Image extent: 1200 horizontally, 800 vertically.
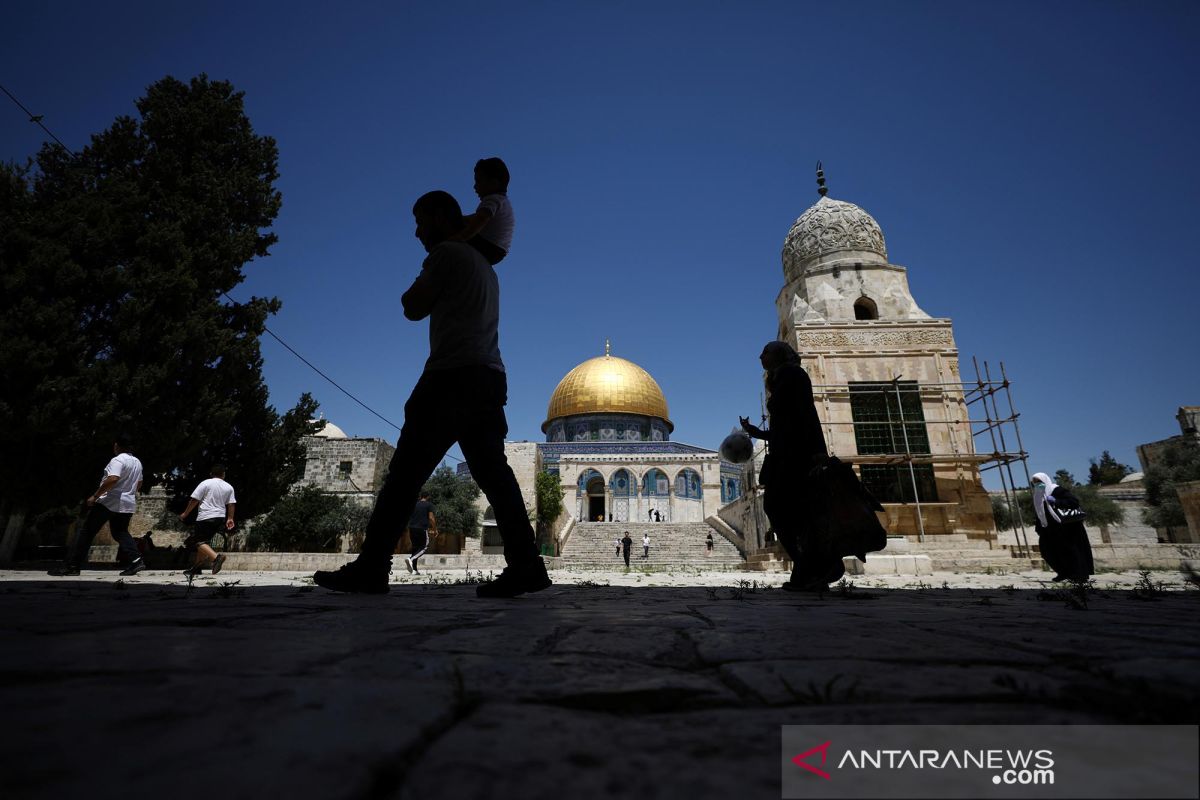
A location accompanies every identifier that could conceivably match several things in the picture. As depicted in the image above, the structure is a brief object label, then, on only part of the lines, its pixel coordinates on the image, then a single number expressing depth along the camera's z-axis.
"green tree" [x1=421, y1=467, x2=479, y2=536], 21.28
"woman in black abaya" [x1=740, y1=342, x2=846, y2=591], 4.00
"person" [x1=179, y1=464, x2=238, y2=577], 7.05
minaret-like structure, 13.59
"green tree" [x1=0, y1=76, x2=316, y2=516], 8.88
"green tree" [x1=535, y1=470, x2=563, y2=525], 24.84
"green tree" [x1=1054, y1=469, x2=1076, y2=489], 39.09
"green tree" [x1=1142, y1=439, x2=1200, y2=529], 28.09
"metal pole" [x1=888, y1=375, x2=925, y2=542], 12.59
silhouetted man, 3.05
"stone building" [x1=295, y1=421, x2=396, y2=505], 20.58
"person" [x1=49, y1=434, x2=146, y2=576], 5.93
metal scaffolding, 13.40
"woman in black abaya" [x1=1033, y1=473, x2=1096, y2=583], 6.62
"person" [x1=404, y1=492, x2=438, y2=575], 9.43
